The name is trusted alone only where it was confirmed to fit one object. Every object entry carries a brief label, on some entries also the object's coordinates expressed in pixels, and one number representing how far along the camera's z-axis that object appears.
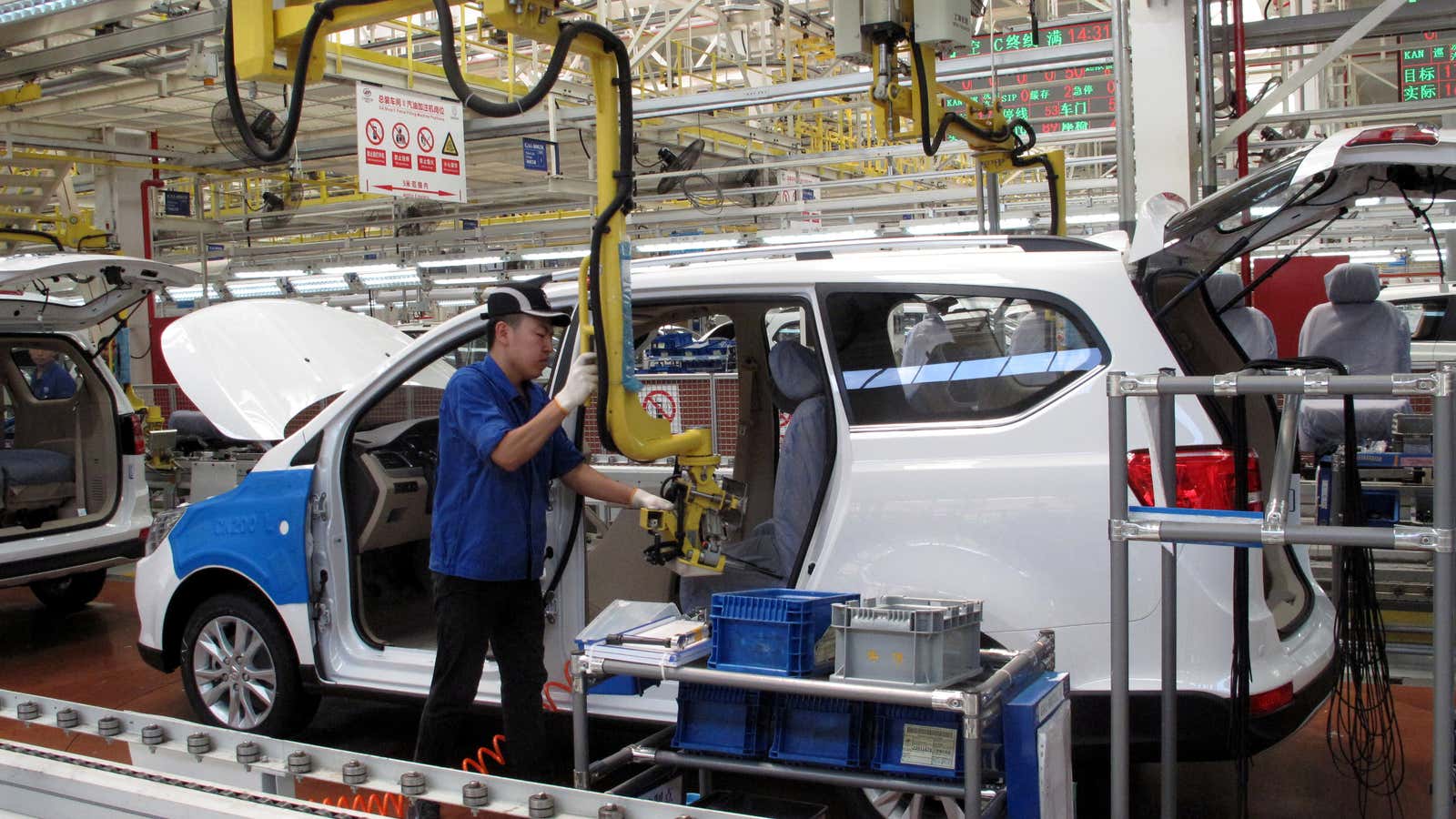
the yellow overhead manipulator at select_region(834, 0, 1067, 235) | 5.77
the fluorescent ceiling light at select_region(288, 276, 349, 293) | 18.03
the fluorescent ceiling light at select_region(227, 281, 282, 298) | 20.86
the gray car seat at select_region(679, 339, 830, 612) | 3.91
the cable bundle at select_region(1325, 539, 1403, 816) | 3.16
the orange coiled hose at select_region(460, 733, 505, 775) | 3.58
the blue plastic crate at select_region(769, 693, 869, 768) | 2.97
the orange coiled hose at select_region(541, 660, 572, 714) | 4.10
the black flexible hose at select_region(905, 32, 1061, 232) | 5.88
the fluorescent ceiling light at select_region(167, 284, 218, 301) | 21.64
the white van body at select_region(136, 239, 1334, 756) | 3.29
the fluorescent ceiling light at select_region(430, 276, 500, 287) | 18.61
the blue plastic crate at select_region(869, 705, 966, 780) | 2.85
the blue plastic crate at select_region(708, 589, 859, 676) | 2.96
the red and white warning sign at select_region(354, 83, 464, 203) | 8.70
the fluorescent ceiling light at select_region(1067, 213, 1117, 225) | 13.69
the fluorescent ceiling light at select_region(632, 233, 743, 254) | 14.92
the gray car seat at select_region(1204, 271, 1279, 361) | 6.55
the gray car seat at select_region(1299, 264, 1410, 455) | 7.36
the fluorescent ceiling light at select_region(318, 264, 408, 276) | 17.08
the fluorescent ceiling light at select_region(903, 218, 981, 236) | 13.85
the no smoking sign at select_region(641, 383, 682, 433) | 9.36
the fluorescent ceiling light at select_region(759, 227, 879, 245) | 12.69
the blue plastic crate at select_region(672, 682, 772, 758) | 3.07
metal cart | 2.65
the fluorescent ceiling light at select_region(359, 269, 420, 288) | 17.61
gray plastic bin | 2.78
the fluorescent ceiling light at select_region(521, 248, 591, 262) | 16.05
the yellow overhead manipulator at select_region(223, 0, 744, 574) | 3.62
